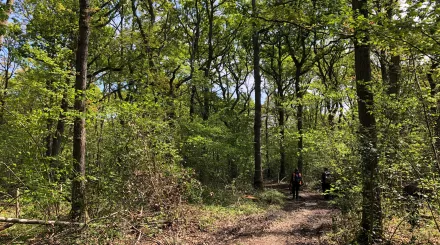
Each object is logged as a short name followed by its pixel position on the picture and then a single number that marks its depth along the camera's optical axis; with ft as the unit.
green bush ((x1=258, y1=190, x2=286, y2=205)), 44.98
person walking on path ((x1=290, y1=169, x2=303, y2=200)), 48.96
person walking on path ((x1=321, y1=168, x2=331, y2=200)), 49.65
